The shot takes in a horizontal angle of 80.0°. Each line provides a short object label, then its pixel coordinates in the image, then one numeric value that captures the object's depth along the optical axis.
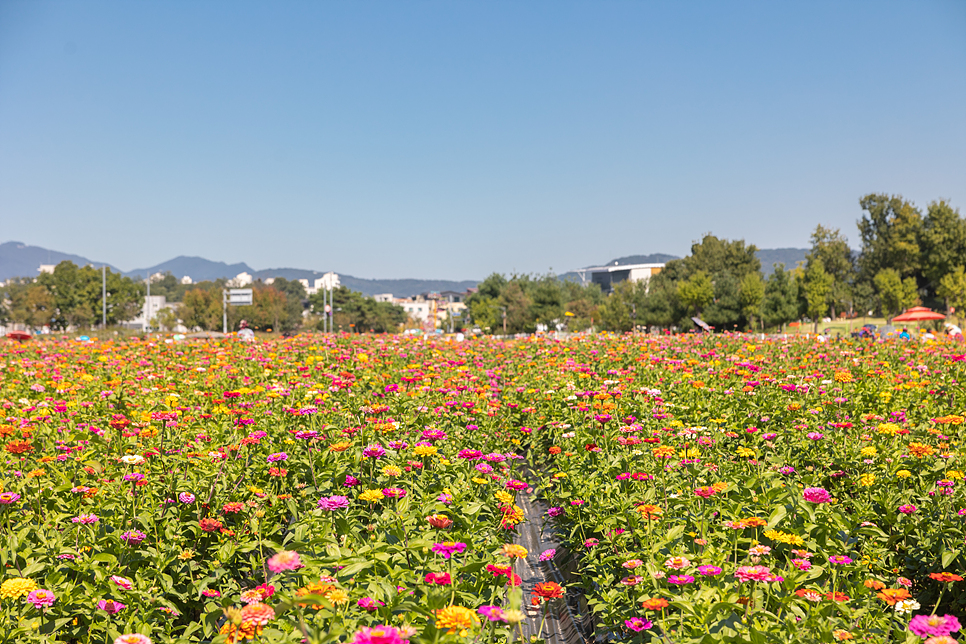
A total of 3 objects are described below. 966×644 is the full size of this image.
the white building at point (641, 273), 197.25
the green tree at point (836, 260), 60.66
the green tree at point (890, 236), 62.00
